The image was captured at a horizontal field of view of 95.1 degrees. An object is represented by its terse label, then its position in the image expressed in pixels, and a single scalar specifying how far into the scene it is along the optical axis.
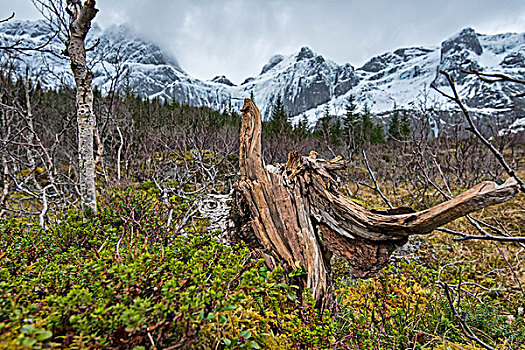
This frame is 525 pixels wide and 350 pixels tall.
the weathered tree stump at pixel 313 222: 2.23
